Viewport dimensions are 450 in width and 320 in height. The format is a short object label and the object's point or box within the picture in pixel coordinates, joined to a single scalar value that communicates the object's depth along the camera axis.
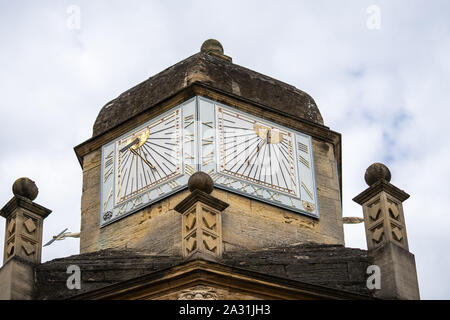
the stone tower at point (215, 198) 17.84
